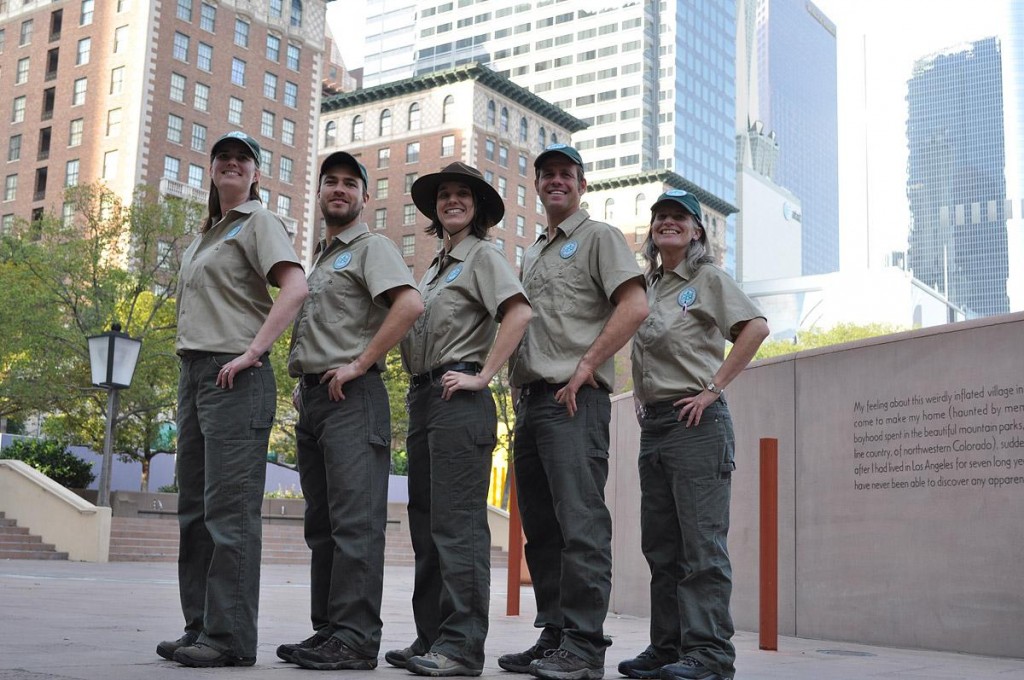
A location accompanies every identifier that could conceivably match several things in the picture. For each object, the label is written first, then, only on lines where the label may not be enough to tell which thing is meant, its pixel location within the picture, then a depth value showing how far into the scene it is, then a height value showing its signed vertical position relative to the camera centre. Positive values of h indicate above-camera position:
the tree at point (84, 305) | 30.45 +4.76
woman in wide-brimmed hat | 5.16 +0.28
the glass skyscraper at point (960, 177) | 178.25 +50.12
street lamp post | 15.96 +1.66
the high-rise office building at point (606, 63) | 123.31 +46.47
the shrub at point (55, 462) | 26.17 +0.41
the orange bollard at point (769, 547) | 7.16 -0.31
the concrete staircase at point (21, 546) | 19.45 -1.11
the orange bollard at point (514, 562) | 9.91 -0.60
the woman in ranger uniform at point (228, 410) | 5.11 +0.33
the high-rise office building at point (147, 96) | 61.91 +21.28
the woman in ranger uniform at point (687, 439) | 5.33 +0.26
